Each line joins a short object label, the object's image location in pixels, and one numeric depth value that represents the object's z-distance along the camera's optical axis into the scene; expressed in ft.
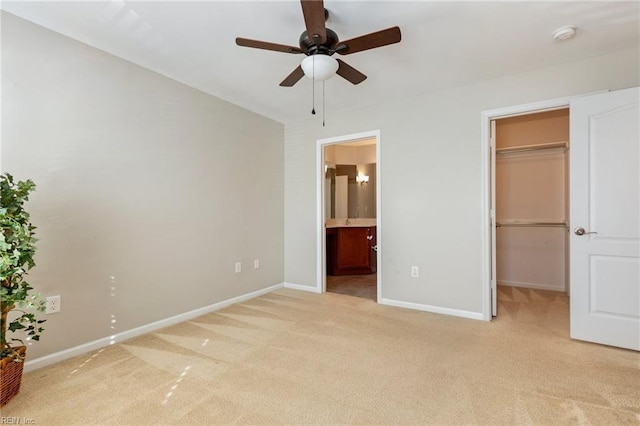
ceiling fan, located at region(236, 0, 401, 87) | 5.82
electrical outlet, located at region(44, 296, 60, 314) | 7.05
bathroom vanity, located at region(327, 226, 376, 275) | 17.11
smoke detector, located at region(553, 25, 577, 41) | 7.22
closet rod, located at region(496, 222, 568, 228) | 13.87
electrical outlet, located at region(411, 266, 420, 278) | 11.30
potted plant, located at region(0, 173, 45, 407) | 5.34
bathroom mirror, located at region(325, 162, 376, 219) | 20.95
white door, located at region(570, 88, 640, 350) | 7.68
